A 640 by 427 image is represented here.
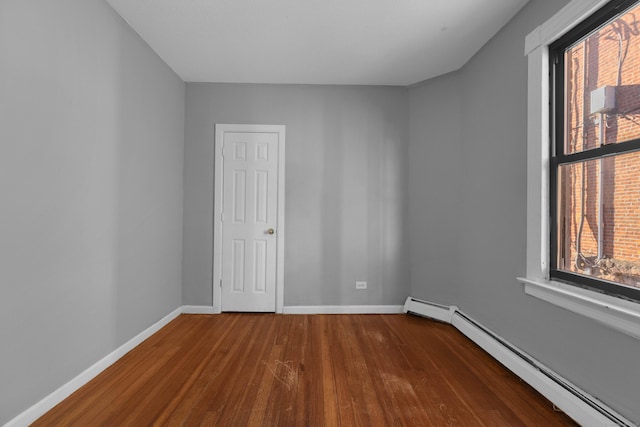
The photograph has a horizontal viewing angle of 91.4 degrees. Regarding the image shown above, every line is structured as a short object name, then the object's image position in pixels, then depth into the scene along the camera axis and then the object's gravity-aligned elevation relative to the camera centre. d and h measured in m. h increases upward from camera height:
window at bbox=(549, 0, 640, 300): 1.66 +0.40
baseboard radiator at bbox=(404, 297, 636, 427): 1.63 -1.03
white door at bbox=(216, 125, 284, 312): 3.77 +0.03
